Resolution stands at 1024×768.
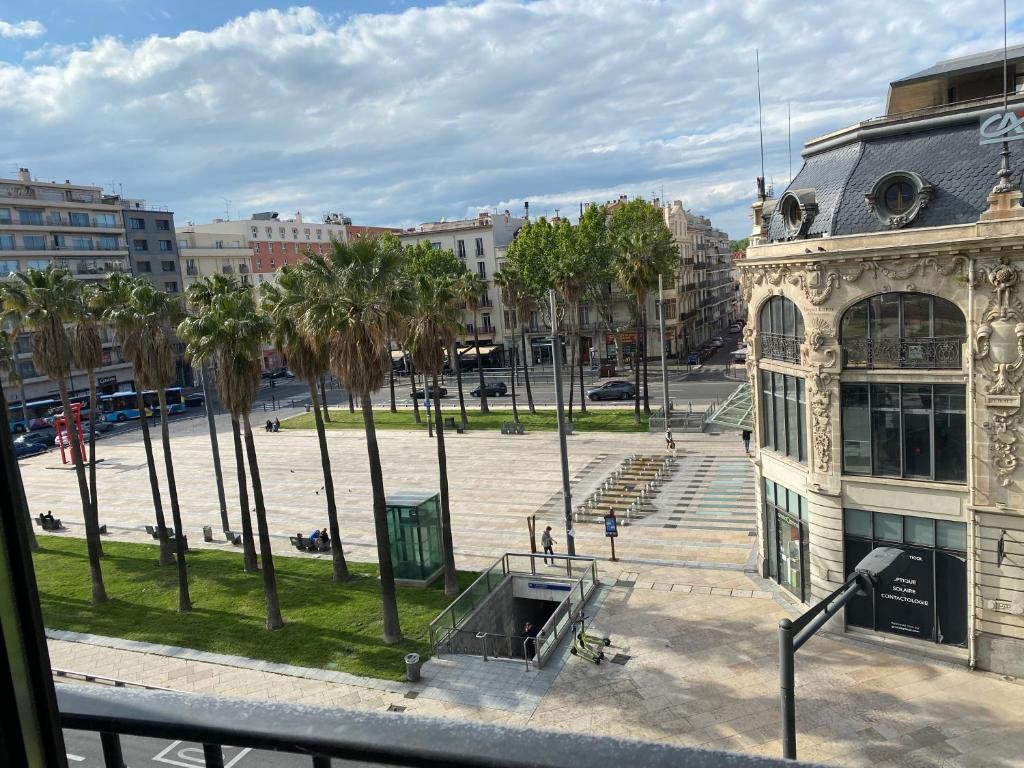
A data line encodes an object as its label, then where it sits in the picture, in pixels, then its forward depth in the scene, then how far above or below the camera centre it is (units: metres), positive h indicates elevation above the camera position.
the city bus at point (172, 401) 73.38 -7.45
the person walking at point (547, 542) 28.92 -9.40
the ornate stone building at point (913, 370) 18.72 -2.77
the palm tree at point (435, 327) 30.91 -0.95
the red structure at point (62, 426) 49.64 -6.96
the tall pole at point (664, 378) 46.81 -5.74
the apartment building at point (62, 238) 72.25 +9.82
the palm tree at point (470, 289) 54.06 +0.83
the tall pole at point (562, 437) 27.56 -5.30
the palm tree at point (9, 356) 29.35 -0.63
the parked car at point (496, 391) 70.38 -8.50
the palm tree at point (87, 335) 27.58 -0.06
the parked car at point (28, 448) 59.19 -8.69
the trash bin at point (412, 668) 20.47 -9.75
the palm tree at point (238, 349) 23.80 -0.88
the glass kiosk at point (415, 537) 26.89 -8.22
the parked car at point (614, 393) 62.41 -8.51
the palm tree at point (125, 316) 26.39 +0.49
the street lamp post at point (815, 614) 9.45 -4.42
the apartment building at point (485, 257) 91.50 +5.25
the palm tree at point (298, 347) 23.44 -1.06
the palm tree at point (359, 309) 21.11 +0.04
